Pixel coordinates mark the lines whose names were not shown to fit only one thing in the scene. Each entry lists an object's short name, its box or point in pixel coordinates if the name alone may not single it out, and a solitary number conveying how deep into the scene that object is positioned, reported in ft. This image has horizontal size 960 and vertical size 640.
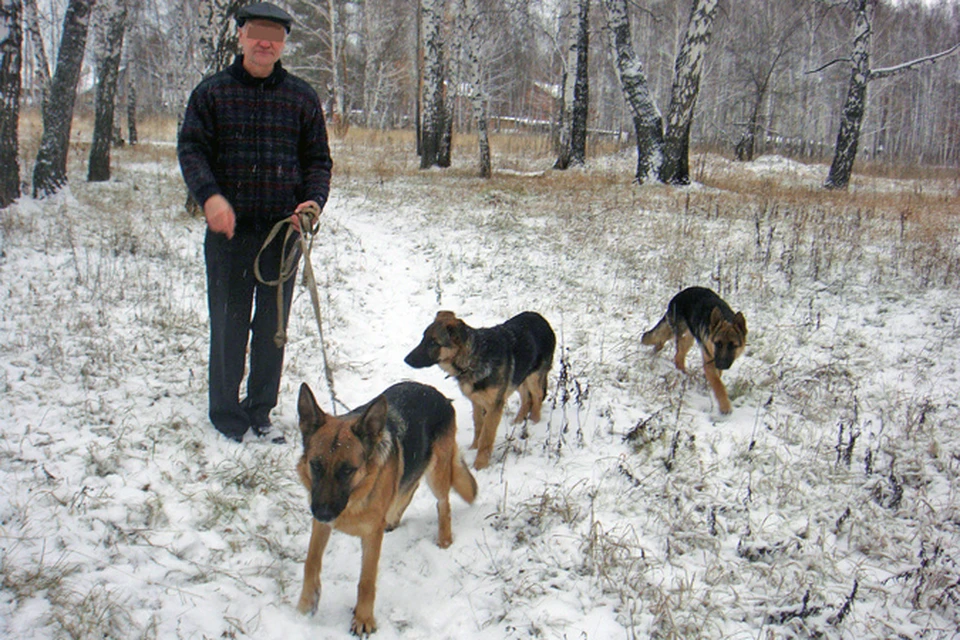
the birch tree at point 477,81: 54.75
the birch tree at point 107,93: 43.98
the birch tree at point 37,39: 42.52
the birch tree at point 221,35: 31.27
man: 12.11
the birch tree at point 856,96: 50.03
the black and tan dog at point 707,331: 17.26
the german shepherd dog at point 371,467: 8.57
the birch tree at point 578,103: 56.65
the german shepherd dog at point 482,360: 14.21
